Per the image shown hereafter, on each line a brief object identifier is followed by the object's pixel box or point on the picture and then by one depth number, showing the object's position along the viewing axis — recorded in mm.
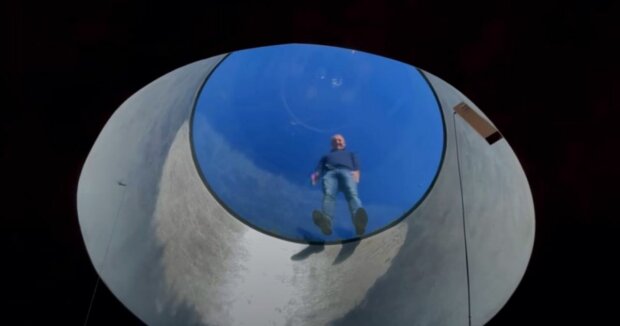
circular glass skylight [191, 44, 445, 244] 10211
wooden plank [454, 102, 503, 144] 6203
